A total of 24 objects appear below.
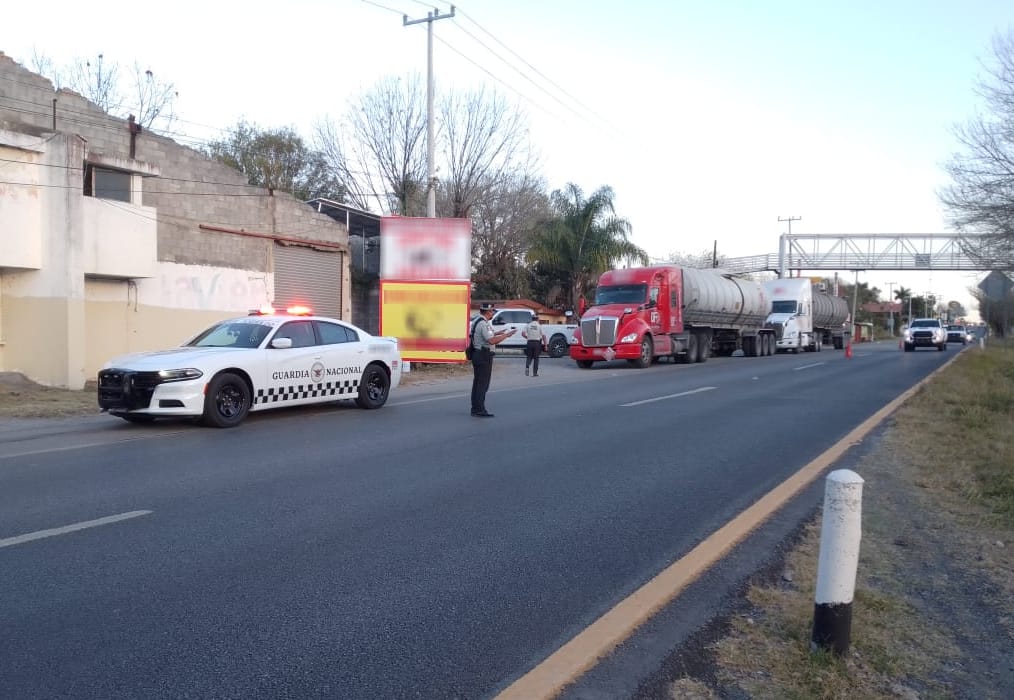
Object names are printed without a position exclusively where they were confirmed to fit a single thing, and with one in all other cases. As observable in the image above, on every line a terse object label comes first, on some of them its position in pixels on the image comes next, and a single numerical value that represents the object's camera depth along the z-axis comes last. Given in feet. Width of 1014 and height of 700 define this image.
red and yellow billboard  75.51
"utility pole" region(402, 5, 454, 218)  82.69
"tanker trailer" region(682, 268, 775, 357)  100.68
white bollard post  13.29
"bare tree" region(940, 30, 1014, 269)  77.36
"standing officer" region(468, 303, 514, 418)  43.83
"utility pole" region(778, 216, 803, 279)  194.59
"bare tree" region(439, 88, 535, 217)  128.06
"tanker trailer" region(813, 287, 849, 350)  149.79
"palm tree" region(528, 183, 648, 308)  145.59
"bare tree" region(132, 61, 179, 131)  121.98
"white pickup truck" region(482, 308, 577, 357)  115.75
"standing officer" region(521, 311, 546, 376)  79.25
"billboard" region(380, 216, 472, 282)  76.18
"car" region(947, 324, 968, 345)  215.98
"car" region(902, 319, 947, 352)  151.74
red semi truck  90.07
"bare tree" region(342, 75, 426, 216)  126.00
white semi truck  135.64
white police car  37.06
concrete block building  56.70
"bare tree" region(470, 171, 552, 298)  137.28
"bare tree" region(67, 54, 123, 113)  119.18
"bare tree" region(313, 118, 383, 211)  131.95
